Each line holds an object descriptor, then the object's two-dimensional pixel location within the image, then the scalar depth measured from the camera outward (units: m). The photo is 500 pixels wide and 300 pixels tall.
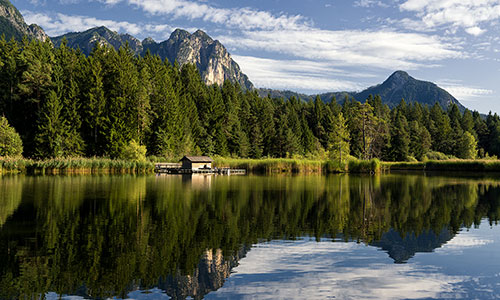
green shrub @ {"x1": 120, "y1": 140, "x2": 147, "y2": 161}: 71.81
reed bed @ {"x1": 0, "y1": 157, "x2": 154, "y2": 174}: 57.24
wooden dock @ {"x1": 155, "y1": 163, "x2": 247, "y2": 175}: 72.84
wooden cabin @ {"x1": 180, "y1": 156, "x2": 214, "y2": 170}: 75.31
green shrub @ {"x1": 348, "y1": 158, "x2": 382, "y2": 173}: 72.13
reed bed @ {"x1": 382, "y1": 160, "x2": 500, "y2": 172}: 76.33
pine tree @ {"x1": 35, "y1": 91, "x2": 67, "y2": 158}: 69.44
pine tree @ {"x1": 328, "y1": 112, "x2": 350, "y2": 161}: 87.94
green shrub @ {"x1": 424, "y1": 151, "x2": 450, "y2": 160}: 118.66
